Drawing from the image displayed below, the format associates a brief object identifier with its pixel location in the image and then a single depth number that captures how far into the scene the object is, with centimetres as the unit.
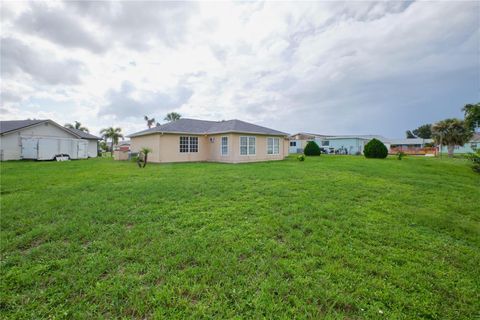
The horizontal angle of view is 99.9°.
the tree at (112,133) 4753
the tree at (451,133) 2812
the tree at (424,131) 6688
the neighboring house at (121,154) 2031
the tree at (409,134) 7506
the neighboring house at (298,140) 3970
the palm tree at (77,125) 4882
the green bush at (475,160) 1283
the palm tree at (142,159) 1335
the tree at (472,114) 1427
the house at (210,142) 1642
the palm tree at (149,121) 5259
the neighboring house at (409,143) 4888
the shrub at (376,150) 2041
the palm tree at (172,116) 4600
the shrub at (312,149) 2423
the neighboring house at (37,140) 1878
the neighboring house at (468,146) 3773
